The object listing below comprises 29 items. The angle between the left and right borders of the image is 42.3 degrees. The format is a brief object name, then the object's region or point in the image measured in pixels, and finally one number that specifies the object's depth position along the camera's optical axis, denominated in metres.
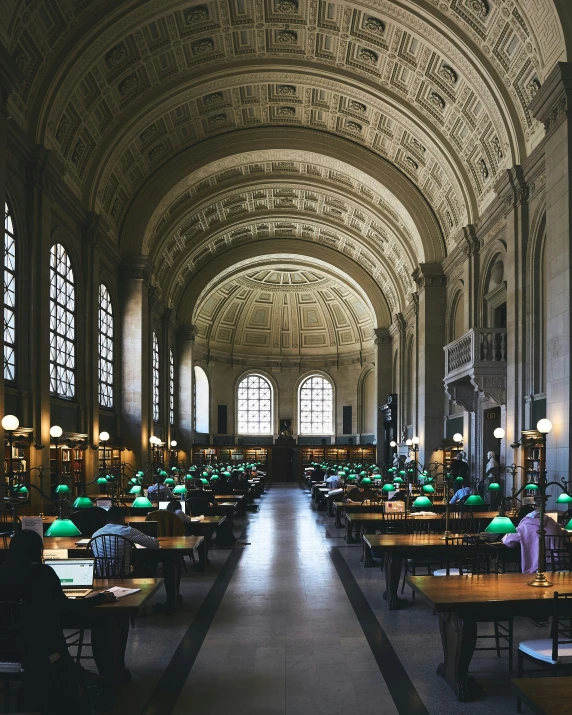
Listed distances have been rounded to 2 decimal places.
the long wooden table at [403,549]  9.28
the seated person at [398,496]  16.86
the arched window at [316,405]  49.72
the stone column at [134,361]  27.02
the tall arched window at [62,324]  19.97
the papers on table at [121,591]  6.54
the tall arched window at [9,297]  16.44
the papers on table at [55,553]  8.34
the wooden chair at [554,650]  5.38
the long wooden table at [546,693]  3.80
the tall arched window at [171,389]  37.49
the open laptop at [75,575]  6.51
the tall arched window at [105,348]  25.28
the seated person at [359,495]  18.09
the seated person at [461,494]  15.28
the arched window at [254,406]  49.38
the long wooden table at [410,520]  12.34
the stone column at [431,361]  27.95
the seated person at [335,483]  23.88
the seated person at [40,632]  4.85
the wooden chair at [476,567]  7.22
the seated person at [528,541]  8.65
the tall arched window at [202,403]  47.16
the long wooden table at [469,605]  6.06
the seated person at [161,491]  15.71
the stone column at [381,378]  39.62
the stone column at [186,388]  39.16
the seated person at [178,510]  12.04
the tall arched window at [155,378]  33.44
